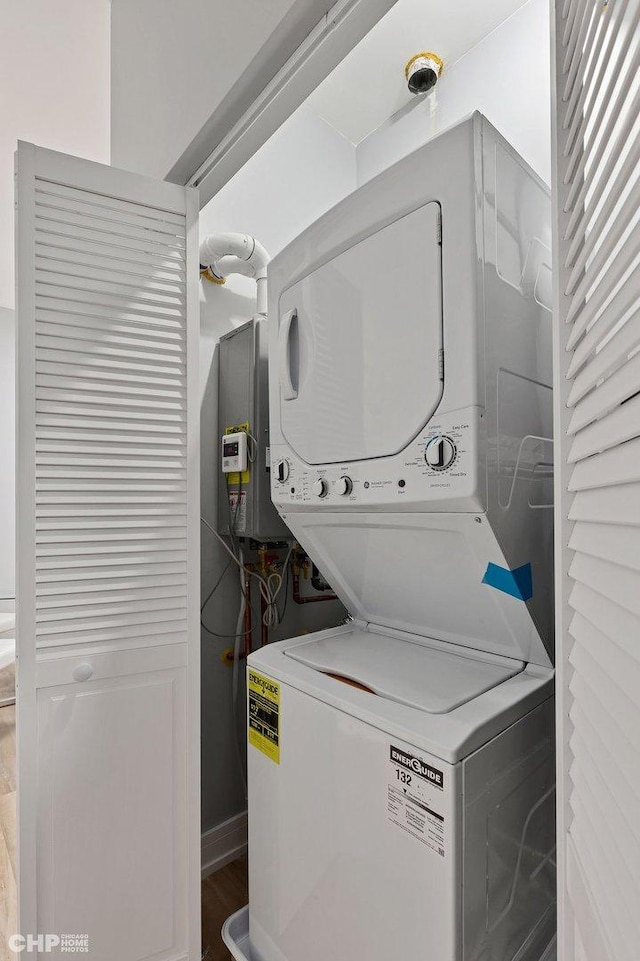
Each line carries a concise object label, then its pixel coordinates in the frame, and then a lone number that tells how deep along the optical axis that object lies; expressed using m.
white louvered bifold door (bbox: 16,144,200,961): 1.33
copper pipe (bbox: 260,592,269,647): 2.26
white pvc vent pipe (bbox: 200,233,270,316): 2.08
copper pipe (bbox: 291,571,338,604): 2.37
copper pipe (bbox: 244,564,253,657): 2.25
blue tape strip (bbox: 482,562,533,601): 1.20
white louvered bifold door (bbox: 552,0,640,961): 0.52
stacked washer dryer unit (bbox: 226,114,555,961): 1.07
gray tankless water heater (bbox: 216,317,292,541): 2.05
